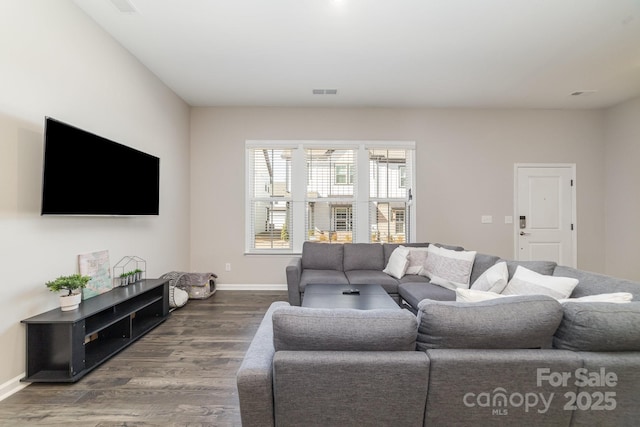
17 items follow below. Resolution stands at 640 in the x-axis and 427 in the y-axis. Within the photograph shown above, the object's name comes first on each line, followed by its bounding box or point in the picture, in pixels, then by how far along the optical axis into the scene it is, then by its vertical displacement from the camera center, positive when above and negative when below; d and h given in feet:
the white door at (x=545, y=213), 14.98 +0.11
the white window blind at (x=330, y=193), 15.14 +1.15
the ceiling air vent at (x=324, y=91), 12.84 +5.68
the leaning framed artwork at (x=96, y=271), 7.99 -1.74
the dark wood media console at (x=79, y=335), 6.50 -3.11
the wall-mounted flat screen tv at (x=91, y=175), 6.65 +1.09
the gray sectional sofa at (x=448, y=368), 3.67 -2.02
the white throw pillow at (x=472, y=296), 5.16 -1.50
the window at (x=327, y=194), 15.08 +1.09
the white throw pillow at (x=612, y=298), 4.64 -1.39
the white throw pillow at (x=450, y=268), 9.62 -1.91
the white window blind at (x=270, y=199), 15.15 +0.81
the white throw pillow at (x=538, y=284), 6.16 -1.61
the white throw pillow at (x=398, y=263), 11.33 -2.01
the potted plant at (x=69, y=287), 6.82 -1.84
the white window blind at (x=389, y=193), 15.21 +1.17
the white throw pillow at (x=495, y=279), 7.58 -1.78
